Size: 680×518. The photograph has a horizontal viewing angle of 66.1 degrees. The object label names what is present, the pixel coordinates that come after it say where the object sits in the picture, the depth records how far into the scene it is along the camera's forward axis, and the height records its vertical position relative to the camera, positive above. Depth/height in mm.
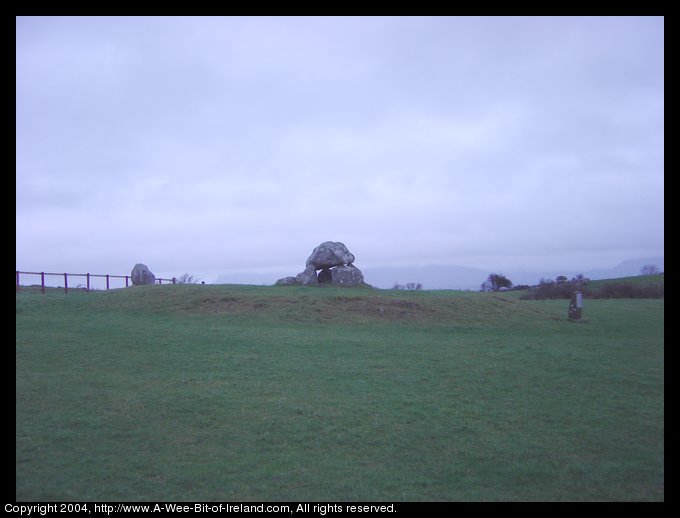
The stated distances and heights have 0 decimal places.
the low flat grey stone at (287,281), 33594 -602
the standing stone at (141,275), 38844 -96
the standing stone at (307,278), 33406 -379
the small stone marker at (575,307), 23828 -1733
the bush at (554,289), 43625 -1729
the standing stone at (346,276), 33688 -278
